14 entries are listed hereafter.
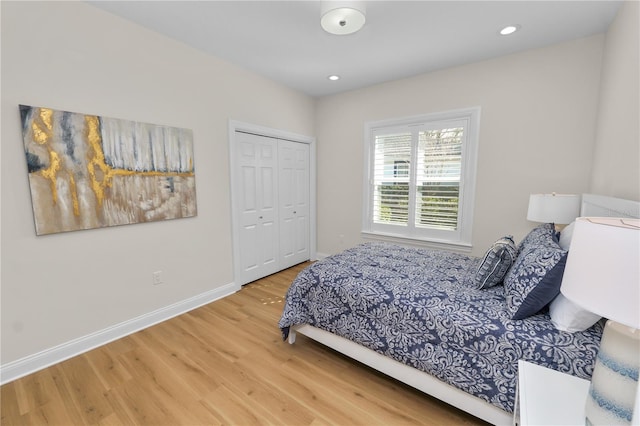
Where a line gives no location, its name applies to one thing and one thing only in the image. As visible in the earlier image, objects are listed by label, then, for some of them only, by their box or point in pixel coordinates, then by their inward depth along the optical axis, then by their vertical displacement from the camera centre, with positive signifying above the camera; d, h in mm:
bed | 1330 -781
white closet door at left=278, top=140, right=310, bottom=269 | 3883 -281
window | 3152 +73
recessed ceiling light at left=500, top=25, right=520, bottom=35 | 2278 +1321
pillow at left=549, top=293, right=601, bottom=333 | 1294 -663
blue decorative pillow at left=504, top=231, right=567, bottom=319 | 1379 -528
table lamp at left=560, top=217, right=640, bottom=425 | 686 -316
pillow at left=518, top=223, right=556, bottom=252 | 1830 -369
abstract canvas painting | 1872 +99
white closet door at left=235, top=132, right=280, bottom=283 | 3312 -287
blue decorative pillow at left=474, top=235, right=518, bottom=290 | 1800 -560
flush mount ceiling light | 1841 +1177
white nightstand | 929 -807
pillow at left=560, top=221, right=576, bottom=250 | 1722 -367
